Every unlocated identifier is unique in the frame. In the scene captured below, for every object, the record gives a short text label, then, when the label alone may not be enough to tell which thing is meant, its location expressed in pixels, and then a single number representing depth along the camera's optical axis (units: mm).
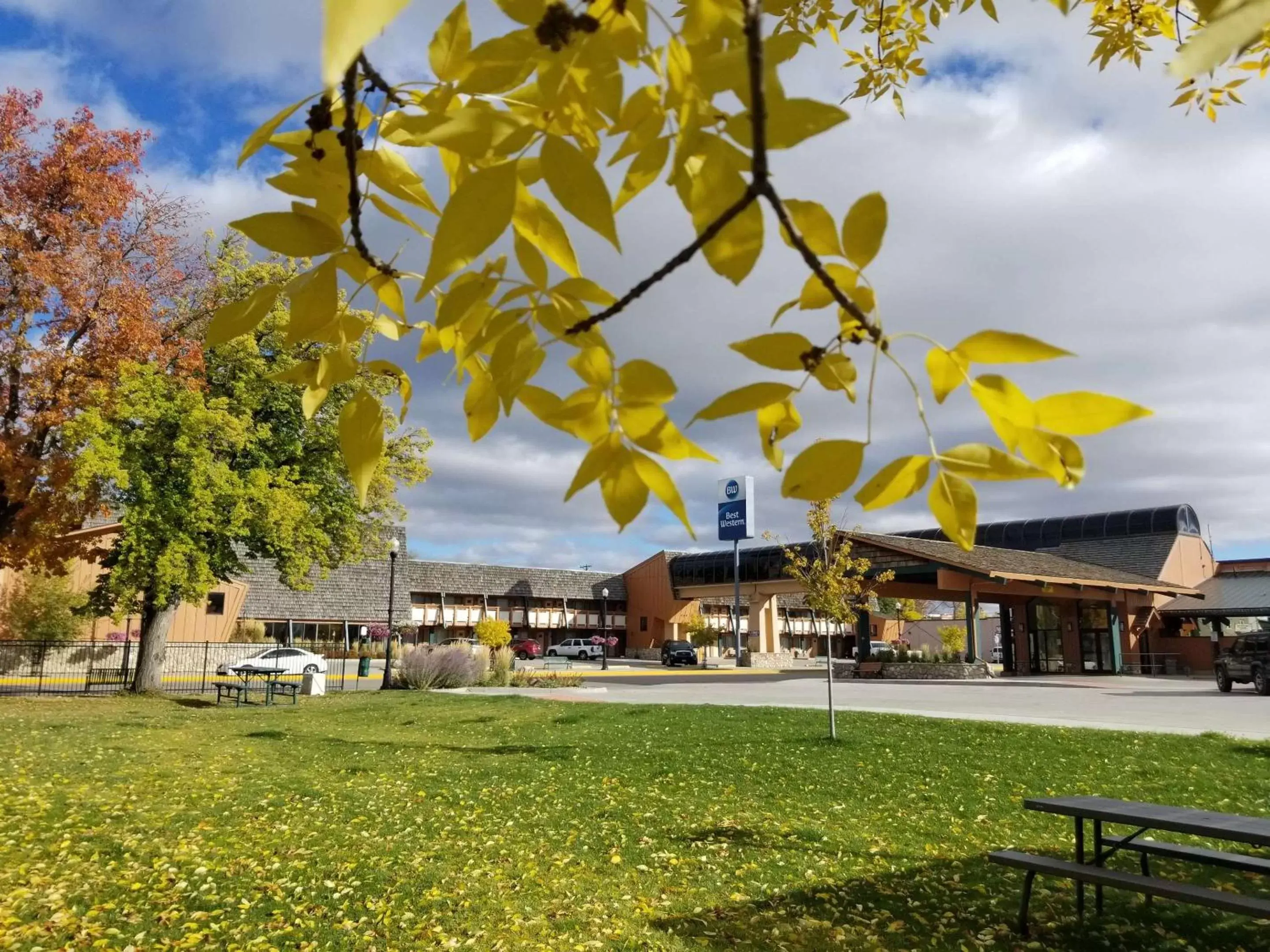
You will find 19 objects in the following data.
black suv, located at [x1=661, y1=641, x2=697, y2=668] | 47500
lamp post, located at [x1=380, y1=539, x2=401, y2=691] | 23495
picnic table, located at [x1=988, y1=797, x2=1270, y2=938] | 4613
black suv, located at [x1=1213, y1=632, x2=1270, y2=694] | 22688
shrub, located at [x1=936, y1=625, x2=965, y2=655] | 47000
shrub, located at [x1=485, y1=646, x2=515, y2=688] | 26450
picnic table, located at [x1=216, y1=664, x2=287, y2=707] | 20078
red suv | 53781
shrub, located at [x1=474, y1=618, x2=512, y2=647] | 39062
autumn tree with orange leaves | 15906
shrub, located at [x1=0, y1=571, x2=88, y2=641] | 31203
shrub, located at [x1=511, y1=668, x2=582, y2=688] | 26625
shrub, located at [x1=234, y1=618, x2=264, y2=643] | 41031
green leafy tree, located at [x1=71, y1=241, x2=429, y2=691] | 18828
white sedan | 31281
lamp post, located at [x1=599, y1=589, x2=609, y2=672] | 57906
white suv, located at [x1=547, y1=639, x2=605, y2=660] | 52625
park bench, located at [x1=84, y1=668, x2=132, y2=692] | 23625
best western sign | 45438
